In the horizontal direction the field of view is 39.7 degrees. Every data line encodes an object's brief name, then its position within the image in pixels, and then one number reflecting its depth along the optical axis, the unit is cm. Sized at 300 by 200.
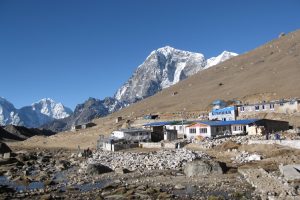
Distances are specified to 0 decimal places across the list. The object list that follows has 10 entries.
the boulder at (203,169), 4084
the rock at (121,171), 4758
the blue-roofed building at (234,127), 7238
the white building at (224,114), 9862
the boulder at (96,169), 4856
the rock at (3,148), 9162
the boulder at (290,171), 3325
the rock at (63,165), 6071
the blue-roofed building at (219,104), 12514
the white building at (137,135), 8612
